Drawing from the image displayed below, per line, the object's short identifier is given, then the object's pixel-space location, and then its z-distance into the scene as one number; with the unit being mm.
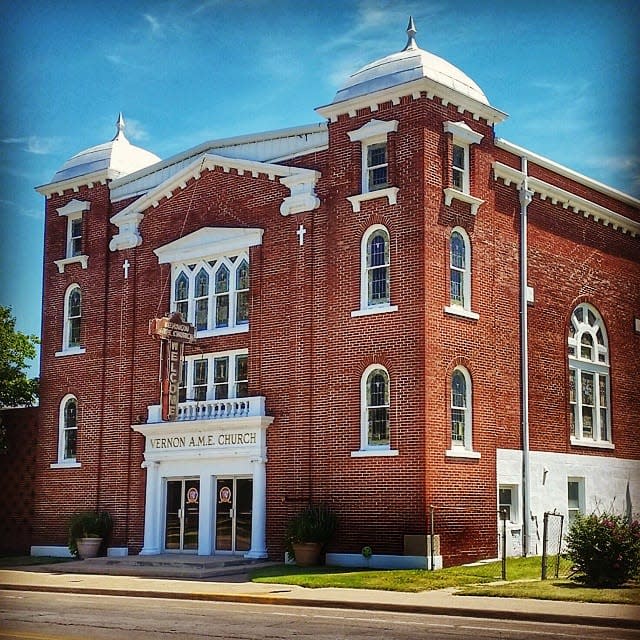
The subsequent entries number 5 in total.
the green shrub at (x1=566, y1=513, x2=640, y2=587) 19750
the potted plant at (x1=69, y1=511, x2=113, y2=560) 30547
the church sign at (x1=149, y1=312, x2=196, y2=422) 28827
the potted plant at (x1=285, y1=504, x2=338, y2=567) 25422
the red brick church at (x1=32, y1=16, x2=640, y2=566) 25688
